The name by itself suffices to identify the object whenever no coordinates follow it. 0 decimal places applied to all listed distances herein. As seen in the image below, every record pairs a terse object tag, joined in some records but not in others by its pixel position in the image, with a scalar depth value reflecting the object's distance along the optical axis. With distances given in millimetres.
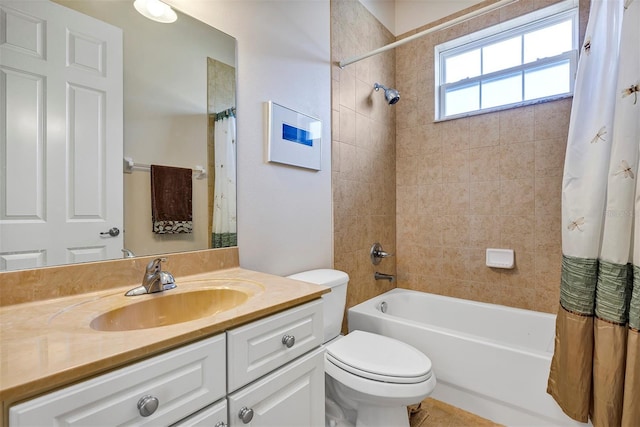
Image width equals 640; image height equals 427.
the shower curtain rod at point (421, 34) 1372
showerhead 2133
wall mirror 903
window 1935
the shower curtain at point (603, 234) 1133
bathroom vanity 486
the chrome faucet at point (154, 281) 925
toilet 1198
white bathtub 1433
